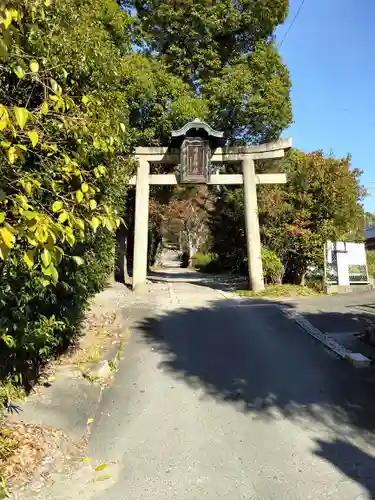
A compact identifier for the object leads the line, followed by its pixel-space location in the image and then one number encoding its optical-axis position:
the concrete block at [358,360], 6.74
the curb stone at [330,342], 6.79
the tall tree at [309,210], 14.80
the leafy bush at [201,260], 33.16
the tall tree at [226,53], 16.81
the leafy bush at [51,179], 2.05
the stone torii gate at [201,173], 14.62
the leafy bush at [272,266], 14.98
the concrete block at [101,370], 6.25
